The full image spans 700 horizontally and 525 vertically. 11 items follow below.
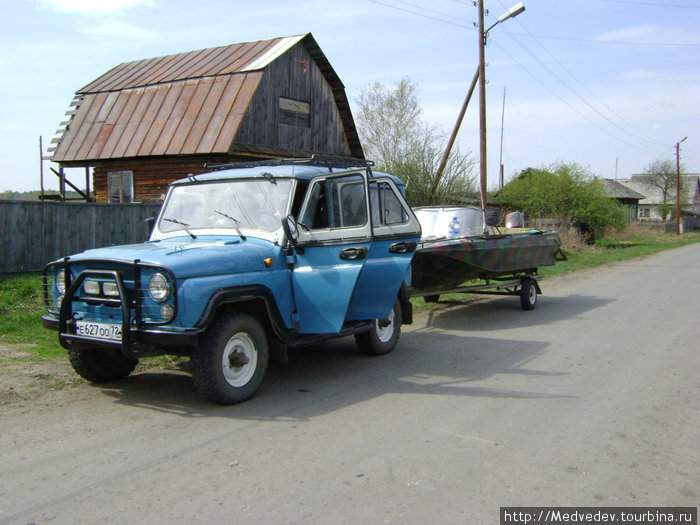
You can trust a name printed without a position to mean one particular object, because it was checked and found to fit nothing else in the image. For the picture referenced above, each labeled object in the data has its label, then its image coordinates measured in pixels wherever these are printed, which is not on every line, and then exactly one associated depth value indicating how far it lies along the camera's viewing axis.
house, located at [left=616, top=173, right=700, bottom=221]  88.47
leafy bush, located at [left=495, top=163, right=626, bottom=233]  30.62
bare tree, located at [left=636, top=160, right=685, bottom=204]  93.81
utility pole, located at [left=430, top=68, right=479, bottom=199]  20.61
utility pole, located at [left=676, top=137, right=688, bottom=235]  56.28
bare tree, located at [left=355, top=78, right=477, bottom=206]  20.91
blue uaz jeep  5.34
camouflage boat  9.95
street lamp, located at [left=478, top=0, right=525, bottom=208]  19.22
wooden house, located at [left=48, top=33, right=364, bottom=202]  19.36
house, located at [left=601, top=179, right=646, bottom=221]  66.06
